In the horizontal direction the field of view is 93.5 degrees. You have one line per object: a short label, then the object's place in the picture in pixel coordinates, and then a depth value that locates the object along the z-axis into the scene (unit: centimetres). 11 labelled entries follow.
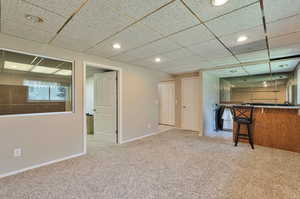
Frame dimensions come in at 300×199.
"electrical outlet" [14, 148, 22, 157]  231
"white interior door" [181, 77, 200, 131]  541
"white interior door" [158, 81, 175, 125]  651
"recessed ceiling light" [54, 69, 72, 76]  286
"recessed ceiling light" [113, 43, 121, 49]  262
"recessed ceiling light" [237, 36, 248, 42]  233
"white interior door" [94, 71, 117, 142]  395
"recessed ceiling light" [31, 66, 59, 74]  258
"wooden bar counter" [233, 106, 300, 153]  323
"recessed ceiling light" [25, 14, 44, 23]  173
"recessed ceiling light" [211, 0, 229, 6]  146
